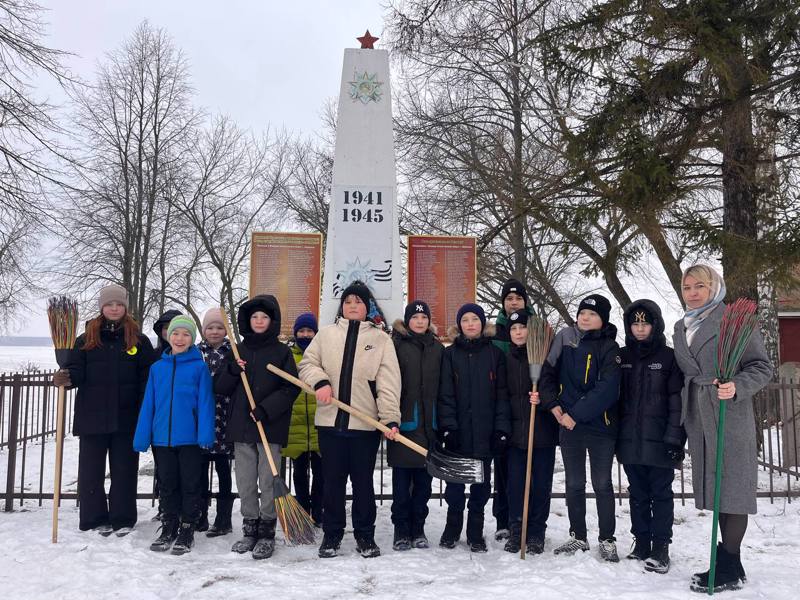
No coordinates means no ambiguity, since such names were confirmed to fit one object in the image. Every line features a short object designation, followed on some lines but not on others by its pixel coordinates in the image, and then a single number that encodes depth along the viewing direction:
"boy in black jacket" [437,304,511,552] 4.18
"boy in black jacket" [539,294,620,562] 3.94
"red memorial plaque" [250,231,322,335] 6.91
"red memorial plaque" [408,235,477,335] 7.12
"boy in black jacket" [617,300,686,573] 3.78
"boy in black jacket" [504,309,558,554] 4.22
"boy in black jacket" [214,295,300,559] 4.17
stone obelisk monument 6.69
